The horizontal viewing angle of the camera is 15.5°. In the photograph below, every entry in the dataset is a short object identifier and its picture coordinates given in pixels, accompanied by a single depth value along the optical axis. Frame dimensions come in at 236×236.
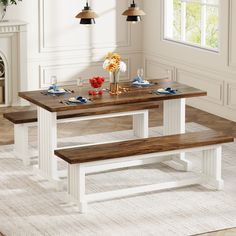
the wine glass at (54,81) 9.12
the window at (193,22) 12.02
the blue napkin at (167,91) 9.26
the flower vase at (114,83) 9.33
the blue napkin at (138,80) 9.83
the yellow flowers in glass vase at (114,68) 9.27
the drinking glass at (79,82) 9.28
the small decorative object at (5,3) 12.07
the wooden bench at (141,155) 7.92
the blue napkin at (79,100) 8.80
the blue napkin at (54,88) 9.28
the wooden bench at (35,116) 9.56
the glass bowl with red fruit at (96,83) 9.26
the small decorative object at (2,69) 12.36
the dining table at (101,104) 8.75
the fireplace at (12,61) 12.15
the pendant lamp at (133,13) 9.17
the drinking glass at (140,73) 9.68
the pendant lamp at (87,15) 8.94
